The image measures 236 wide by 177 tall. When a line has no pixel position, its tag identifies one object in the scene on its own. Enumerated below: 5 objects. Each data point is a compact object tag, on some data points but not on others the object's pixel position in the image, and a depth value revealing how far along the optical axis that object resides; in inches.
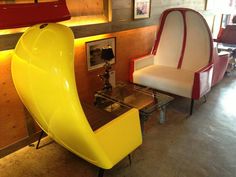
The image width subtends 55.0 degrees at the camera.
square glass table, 93.7
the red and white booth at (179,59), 114.7
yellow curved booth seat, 49.0
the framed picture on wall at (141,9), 125.3
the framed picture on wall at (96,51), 107.0
